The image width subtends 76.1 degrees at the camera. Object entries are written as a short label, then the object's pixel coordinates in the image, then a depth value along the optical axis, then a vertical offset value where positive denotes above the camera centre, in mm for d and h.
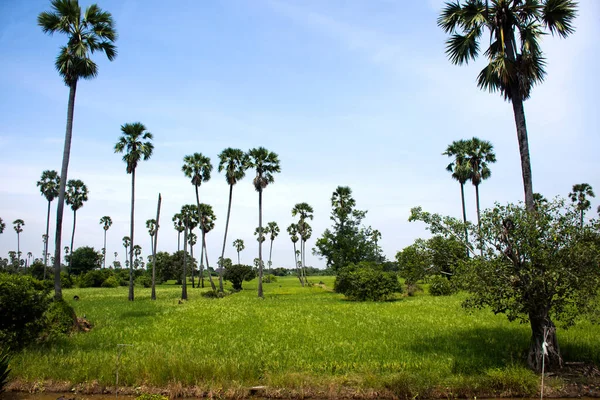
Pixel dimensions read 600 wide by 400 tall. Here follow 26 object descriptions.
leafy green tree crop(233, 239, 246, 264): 138900 +5050
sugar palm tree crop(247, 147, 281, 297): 43719 +10246
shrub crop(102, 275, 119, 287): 69081 -3860
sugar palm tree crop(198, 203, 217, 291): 62994 +7021
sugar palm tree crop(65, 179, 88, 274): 66562 +11374
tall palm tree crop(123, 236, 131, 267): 118494 +5950
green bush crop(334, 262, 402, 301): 34375 -2635
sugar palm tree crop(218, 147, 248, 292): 45750 +11097
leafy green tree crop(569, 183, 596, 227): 62969 +9551
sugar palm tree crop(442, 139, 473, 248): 44156 +10580
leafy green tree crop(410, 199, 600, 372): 10648 -492
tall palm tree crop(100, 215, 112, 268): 96938 +9964
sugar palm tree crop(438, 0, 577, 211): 13117 +7708
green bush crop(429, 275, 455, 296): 12008 -885
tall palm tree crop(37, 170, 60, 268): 67938 +13393
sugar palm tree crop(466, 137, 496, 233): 43562 +10709
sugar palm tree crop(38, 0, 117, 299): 19636 +11621
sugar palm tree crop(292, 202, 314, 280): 60406 +7892
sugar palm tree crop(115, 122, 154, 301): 36812 +10687
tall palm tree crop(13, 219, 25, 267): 105512 +10270
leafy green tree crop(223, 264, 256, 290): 60956 -2475
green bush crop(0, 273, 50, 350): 12914 -1674
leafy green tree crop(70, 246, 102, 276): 91875 +315
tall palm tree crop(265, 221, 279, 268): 97625 +7198
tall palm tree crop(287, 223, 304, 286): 88938 +5774
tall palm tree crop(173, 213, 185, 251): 71675 +6963
